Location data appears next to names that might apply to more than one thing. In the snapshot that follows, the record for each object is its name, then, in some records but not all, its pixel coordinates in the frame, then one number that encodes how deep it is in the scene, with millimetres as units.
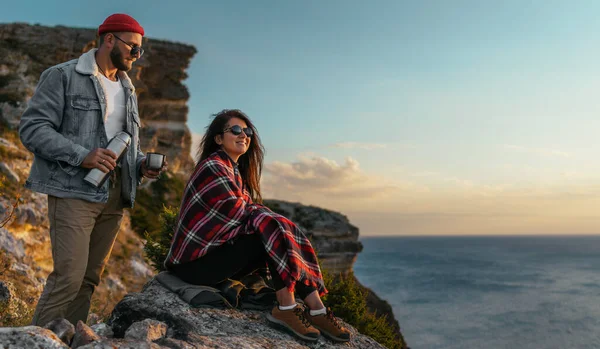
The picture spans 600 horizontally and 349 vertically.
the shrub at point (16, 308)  5105
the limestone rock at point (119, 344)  2646
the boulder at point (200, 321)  3646
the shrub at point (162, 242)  6723
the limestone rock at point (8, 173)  11836
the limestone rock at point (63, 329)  2896
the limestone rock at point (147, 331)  3086
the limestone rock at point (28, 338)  2420
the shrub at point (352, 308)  7332
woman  3963
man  3688
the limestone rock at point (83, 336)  2784
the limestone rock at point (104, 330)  3932
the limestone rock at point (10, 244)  9516
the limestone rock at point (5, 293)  5285
